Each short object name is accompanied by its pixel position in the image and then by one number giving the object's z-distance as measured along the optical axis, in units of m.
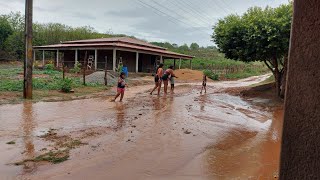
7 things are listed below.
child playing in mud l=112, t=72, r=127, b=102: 9.44
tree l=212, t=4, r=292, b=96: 11.02
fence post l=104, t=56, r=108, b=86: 14.38
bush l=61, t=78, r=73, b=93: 11.19
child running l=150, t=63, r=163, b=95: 11.75
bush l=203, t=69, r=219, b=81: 24.92
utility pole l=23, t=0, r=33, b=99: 8.94
